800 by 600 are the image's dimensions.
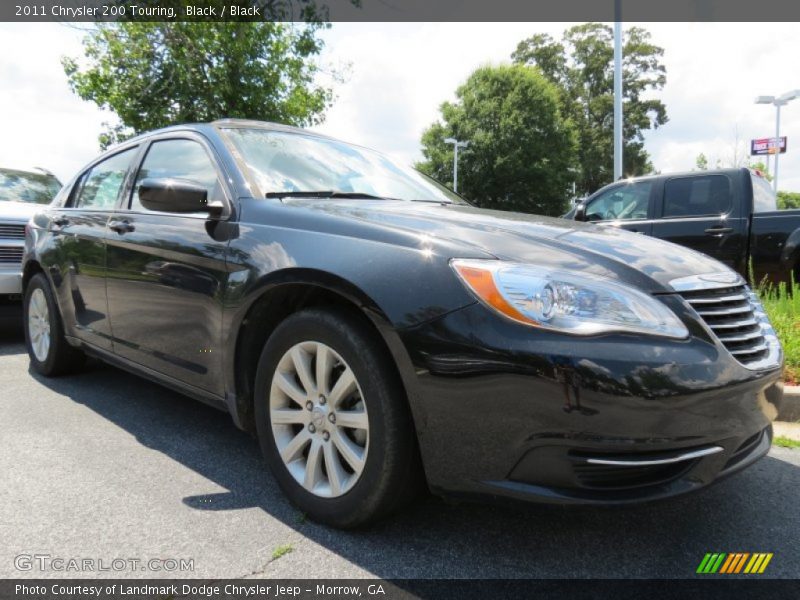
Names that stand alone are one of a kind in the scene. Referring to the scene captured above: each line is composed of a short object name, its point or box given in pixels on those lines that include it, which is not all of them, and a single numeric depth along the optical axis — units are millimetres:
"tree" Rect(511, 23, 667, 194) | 40750
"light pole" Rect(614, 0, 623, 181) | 13578
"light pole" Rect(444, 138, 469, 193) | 29078
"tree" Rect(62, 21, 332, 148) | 11570
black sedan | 1722
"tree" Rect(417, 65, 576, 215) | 32812
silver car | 5637
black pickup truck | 5848
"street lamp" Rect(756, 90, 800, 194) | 22906
